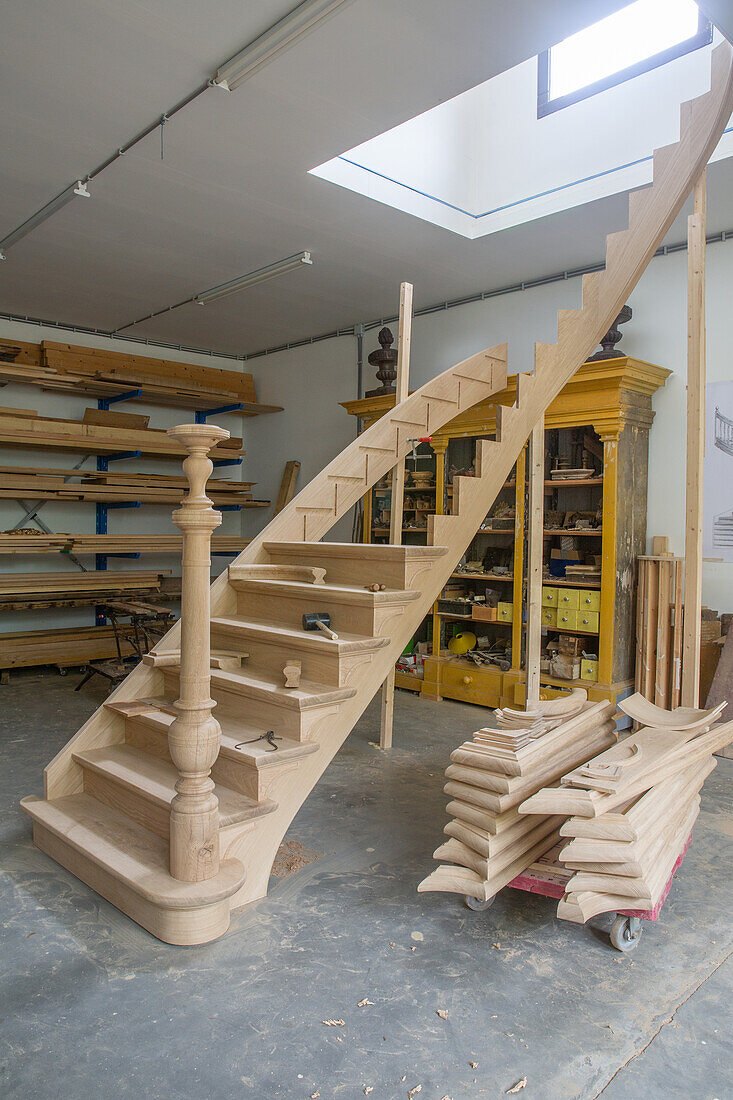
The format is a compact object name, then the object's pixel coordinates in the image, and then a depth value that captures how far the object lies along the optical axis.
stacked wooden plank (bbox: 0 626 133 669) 6.39
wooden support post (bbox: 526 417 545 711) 3.88
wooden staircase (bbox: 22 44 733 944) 2.47
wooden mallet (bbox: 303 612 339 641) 3.19
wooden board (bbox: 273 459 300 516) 7.96
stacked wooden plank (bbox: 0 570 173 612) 6.41
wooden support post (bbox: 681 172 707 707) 3.17
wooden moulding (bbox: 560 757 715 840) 2.30
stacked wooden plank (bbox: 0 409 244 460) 6.50
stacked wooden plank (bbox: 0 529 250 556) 6.44
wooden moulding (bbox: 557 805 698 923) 2.20
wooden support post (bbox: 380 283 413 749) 4.25
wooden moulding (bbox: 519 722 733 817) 2.34
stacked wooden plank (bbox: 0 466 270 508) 6.64
